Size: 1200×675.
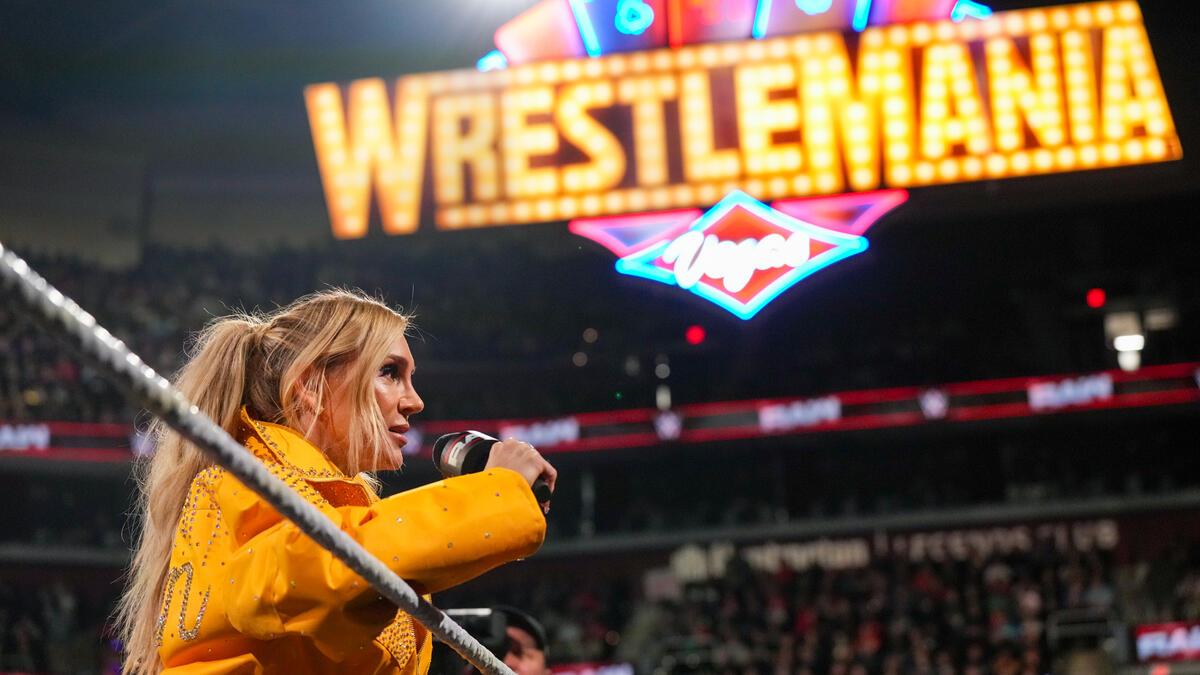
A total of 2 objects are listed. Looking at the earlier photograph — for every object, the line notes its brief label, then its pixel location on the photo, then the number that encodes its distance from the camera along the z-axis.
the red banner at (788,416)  16.64
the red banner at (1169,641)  13.03
